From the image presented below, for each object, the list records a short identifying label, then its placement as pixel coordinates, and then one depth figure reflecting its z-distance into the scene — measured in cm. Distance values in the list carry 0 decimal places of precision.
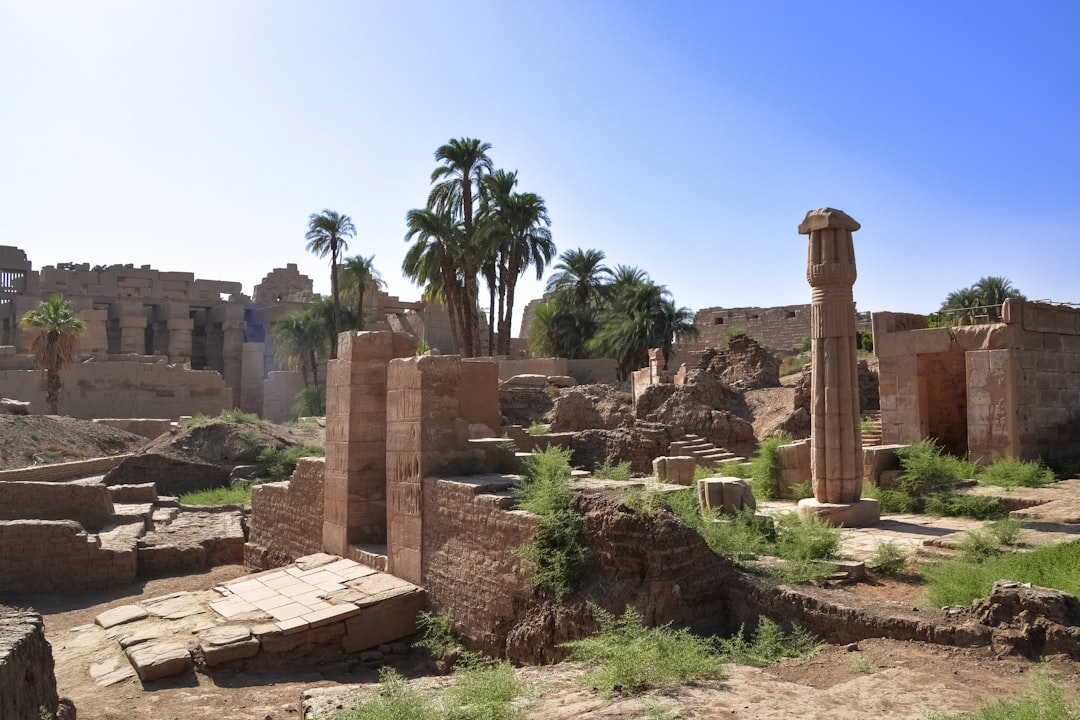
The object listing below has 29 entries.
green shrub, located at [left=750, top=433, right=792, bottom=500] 1316
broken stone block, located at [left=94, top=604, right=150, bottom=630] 866
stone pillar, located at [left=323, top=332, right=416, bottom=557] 1000
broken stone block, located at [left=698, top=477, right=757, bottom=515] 910
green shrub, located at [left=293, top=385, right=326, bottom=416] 3340
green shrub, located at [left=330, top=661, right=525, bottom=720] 466
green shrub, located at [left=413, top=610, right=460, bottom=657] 780
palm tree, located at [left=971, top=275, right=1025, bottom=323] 3338
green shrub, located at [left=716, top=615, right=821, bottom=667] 557
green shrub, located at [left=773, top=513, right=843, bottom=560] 750
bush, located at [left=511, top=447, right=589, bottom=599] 684
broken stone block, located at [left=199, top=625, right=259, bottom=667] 736
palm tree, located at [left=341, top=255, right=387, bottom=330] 3700
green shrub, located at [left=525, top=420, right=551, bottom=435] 1822
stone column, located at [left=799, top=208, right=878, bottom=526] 1061
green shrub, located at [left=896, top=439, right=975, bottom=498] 1165
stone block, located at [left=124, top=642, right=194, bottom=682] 710
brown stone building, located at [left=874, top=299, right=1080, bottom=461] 1405
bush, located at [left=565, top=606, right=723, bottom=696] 501
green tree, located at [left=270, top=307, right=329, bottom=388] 3675
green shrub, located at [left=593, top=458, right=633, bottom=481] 1096
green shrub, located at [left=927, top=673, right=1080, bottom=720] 361
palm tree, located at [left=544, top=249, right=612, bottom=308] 3944
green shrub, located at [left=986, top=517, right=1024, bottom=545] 786
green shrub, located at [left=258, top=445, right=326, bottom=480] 1906
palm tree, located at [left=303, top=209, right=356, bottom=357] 3575
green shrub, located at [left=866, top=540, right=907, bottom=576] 755
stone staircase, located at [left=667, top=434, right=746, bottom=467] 1741
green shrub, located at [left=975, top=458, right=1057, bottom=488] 1233
